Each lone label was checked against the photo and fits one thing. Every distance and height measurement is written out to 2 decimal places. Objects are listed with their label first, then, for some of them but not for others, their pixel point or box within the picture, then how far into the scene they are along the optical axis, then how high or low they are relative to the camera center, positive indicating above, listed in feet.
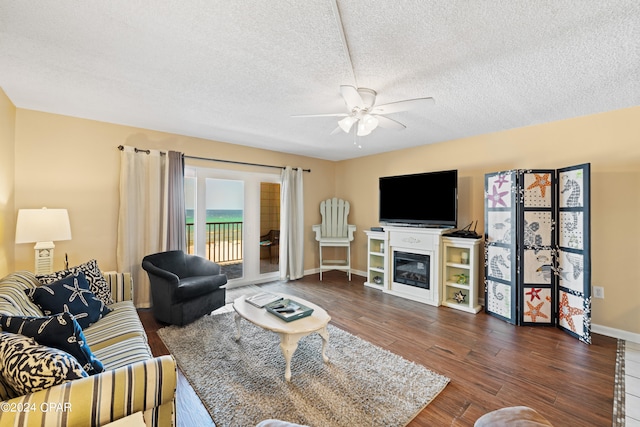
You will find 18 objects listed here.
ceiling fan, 6.78 +2.95
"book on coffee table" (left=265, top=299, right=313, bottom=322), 7.59 -2.83
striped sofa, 3.21 -2.40
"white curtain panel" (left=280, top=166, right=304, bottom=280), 16.58 -0.63
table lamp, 8.31 -0.53
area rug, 5.84 -4.26
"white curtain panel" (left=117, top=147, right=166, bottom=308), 11.38 +0.04
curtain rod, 11.79 +2.87
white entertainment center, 12.07 -2.49
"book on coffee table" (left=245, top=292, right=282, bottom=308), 8.65 -2.81
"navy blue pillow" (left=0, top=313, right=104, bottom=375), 4.10 -1.83
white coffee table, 6.97 -2.96
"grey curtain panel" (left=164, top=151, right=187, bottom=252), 12.34 +0.47
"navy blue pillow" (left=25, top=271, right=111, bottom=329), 6.48 -2.15
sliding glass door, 13.85 -0.34
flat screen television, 12.71 +0.83
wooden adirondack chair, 18.37 -0.42
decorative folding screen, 9.28 -1.20
